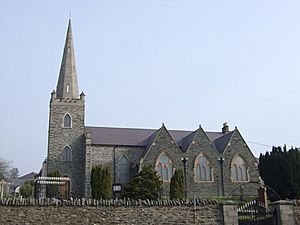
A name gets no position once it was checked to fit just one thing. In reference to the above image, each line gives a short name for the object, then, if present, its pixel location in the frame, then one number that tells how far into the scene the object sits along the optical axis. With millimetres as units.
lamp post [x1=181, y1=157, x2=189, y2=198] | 46219
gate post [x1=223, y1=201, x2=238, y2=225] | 18634
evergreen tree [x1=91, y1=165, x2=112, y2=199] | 41219
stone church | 45844
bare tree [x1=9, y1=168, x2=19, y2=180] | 79406
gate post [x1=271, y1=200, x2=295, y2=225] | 19047
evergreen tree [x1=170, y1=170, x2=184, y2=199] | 39438
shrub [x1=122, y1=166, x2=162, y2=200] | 37719
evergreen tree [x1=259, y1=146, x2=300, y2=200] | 35969
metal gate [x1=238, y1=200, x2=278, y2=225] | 19500
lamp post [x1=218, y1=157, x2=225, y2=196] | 46519
